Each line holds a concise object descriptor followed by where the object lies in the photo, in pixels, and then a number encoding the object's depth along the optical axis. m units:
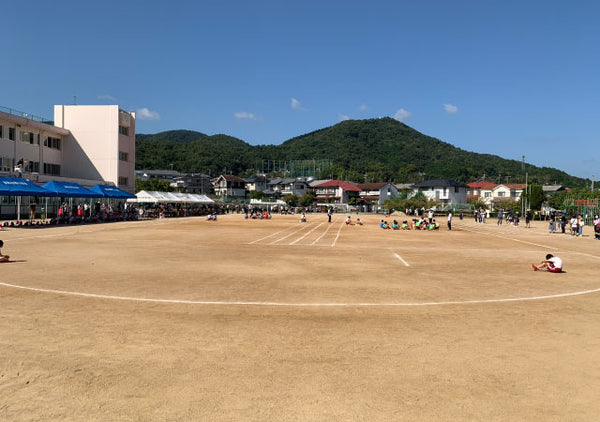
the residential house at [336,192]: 138.25
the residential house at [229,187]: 146.00
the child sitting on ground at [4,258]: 16.73
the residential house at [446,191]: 116.56
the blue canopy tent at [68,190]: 40.28
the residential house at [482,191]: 135.38
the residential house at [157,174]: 159.25
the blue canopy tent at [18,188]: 34.62
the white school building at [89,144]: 64.62
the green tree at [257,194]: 144.50
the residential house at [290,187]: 150.75
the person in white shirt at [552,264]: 16.59
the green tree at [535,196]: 94.69
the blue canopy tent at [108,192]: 47.80
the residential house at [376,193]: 138.38
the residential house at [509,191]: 131.12
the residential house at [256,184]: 159.50
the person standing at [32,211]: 41.74
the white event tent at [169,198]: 62.12
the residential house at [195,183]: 147.00
